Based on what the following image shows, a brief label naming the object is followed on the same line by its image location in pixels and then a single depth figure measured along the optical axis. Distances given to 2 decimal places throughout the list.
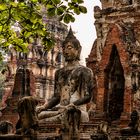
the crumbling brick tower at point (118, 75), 14.83
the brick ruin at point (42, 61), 40.99
